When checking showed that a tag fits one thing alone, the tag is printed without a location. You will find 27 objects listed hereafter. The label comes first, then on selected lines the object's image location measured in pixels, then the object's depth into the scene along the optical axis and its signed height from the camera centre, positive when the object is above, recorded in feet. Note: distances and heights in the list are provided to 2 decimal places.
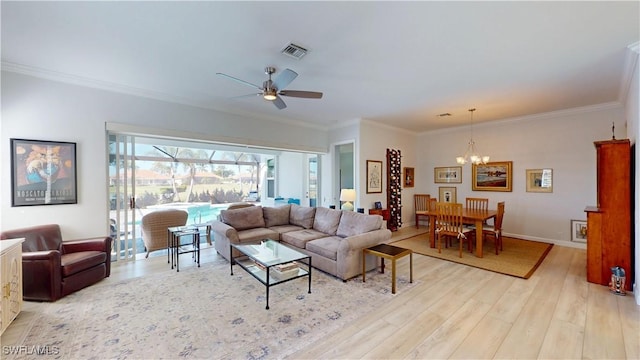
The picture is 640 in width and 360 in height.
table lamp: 17.07 -1.27
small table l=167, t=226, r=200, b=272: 13.07 -3.31
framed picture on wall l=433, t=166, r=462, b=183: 22.36 +0.29
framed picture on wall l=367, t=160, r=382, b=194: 19.73 +0.14
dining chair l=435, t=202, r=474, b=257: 14.80 -2.72
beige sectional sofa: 11.49 -3.01
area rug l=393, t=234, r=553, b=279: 12.71 -4.52
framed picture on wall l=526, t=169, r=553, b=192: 17.74 -0.23
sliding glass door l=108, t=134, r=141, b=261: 13.23 -0.82
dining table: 14.34 -2.41
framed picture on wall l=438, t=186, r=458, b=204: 22.59 -1.49
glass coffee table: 9.53 -3.20
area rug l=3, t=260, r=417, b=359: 6.90 -4.54
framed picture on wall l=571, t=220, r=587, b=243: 16.43 -3.50
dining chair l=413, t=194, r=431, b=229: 23.76 -2.30
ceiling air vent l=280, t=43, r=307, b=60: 8.65 +4.46
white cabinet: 7.39 -3.09
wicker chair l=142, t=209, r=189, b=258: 14.78 -2.82
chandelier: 21.36 +2.20
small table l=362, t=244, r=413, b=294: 10.14 -3.20
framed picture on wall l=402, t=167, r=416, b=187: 23.73 +0.05
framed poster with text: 10.55 +0.31
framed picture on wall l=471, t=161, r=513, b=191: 19.54 +0.08
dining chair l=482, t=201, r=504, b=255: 15.23 -3.07
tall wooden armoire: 10.46 -1.71
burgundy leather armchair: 9.20 -3.15
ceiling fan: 9.13 +3.37
